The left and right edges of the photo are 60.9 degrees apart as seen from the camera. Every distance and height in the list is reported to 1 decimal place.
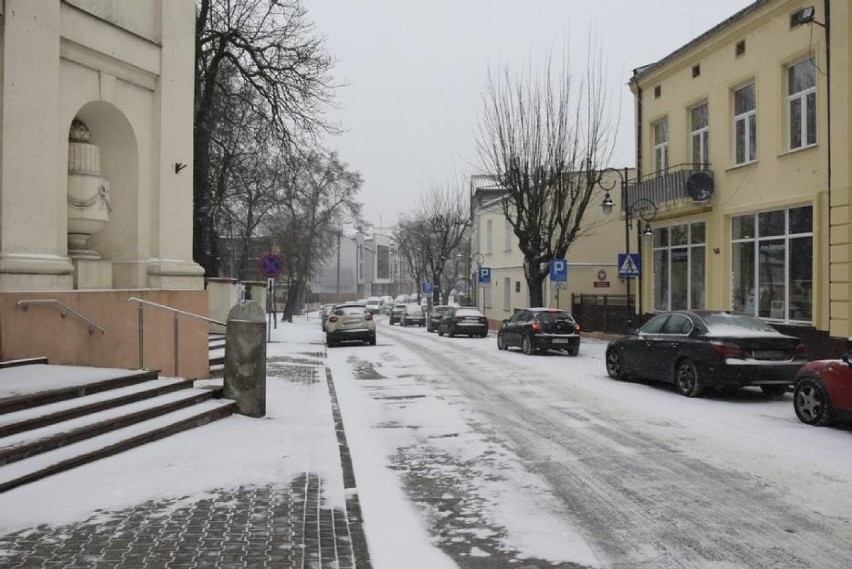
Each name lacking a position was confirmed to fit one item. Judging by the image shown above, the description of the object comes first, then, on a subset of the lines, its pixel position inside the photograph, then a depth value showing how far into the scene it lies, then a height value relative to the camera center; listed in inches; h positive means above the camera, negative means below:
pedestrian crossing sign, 863.1 +28.1
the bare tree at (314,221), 1760.6 +169.7
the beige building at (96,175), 381.7 +68.5
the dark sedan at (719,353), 459.5 -41.8
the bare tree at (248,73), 780.6 +235.1
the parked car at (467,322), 1275.8 -58.8
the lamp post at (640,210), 902.1 +102.6
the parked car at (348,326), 987.9 -51.7
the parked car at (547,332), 840.3 -49.8
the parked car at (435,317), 1527.8 -61.0
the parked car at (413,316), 1989.4 -76.2
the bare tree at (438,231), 2108.8 +176.4
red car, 354.3 -51.5
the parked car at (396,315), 2204.8 -81.5
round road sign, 854.7 +25.6
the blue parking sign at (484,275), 1562.5 +29.8
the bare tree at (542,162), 1043.9 +186.8
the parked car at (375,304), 3297.7 -77.9
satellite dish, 797.2 +114.5
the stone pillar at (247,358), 381.4 -37.5
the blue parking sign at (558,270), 974.4 +25.8
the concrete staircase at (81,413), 257.6 -55.3
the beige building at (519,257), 1440.7 +70.9
